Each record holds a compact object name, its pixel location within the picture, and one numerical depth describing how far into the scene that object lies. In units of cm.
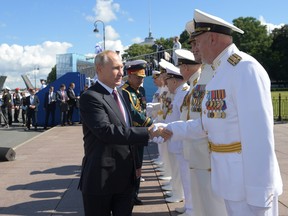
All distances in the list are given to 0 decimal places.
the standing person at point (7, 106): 2012
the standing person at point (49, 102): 1836
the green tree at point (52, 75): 12400
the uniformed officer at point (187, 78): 413
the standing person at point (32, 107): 1797
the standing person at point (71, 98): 1886
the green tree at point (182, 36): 8361
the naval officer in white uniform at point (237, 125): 221
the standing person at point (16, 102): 2198
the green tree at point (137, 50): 8796
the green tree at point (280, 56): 7700
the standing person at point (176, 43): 1642
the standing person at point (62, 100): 1831
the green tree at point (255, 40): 7988
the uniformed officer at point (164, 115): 638
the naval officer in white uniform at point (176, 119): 500
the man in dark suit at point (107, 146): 289
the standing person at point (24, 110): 1959
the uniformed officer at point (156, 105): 713
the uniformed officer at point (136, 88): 508
